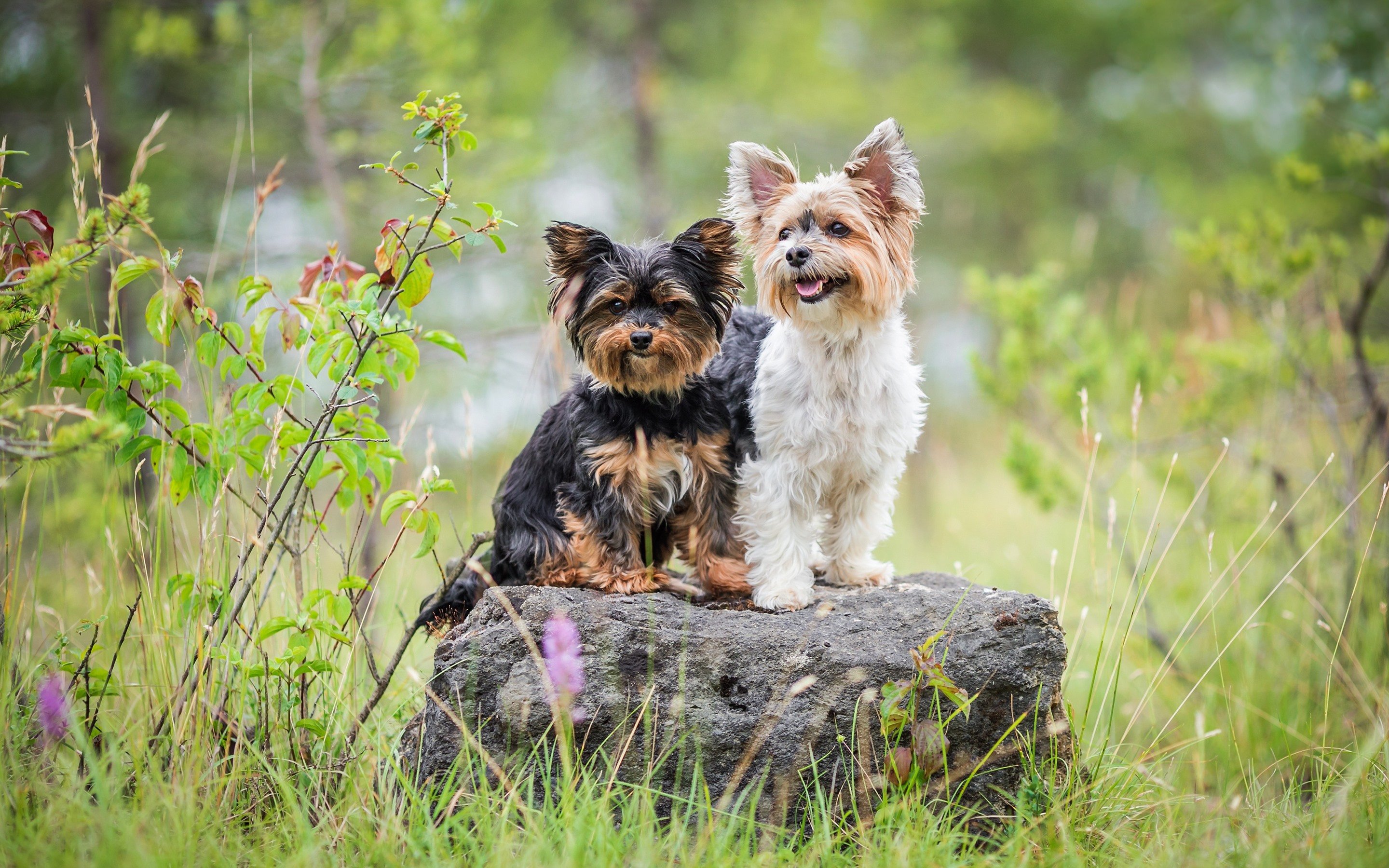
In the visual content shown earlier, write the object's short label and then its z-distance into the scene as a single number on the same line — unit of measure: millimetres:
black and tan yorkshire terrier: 3648
